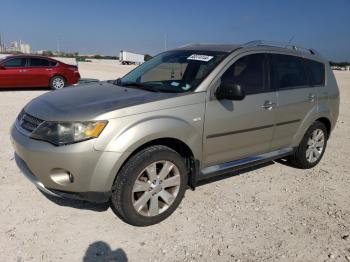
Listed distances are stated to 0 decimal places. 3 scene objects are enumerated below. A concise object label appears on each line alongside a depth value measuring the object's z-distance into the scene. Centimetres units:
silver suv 309
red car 1290
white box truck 7188
